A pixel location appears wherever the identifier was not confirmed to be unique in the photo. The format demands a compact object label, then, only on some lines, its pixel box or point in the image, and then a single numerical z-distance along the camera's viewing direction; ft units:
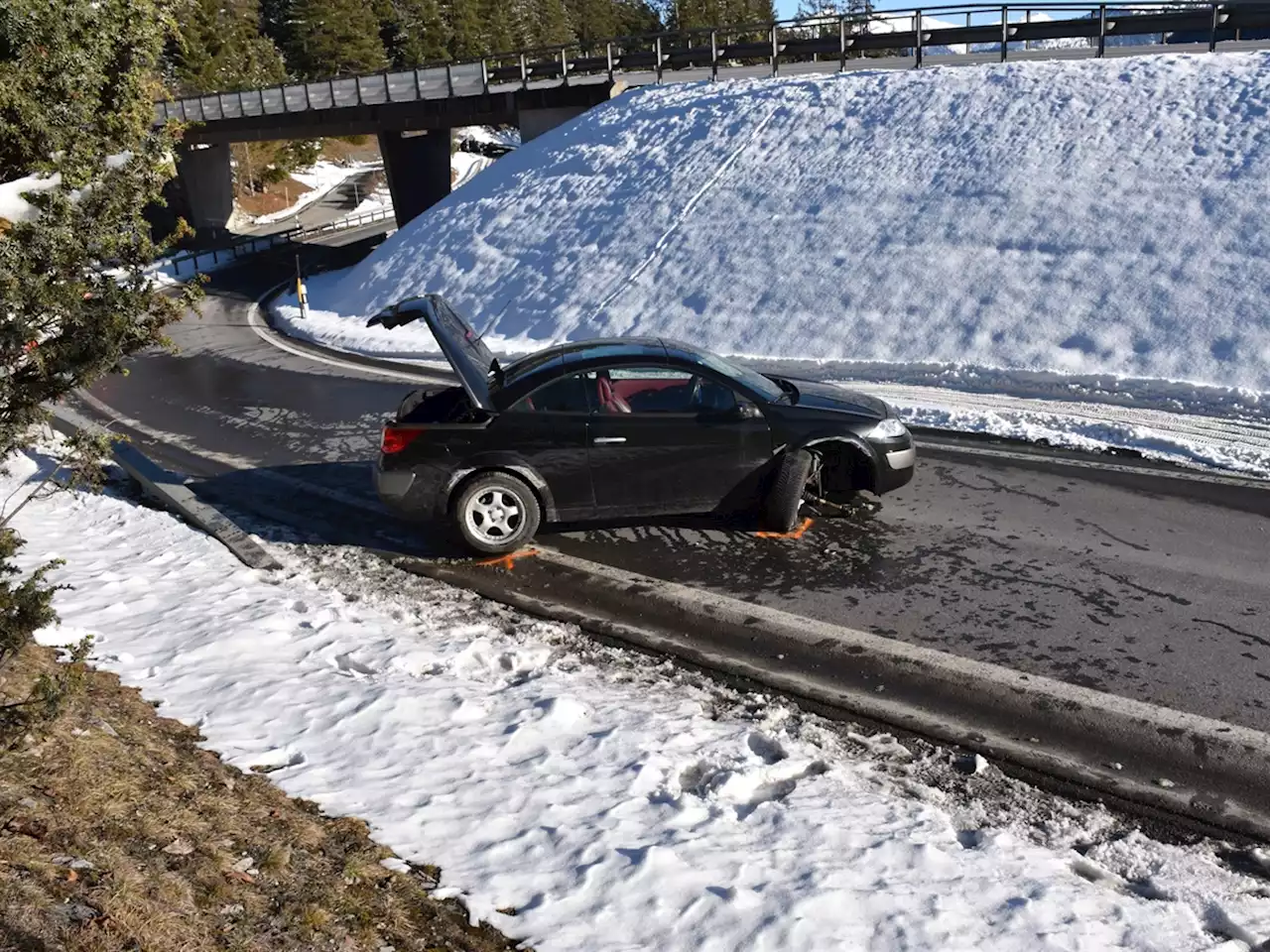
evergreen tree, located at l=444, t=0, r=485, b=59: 304.50
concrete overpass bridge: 76.38
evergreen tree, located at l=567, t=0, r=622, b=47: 363.76
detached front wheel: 26.68
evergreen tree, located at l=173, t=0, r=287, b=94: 217.36
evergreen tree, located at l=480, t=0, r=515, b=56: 316.40
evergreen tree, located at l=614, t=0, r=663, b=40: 364.79
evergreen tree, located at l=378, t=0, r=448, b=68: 298.56
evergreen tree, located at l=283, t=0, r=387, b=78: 267.39
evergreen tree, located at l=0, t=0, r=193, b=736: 14.66
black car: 27.14
